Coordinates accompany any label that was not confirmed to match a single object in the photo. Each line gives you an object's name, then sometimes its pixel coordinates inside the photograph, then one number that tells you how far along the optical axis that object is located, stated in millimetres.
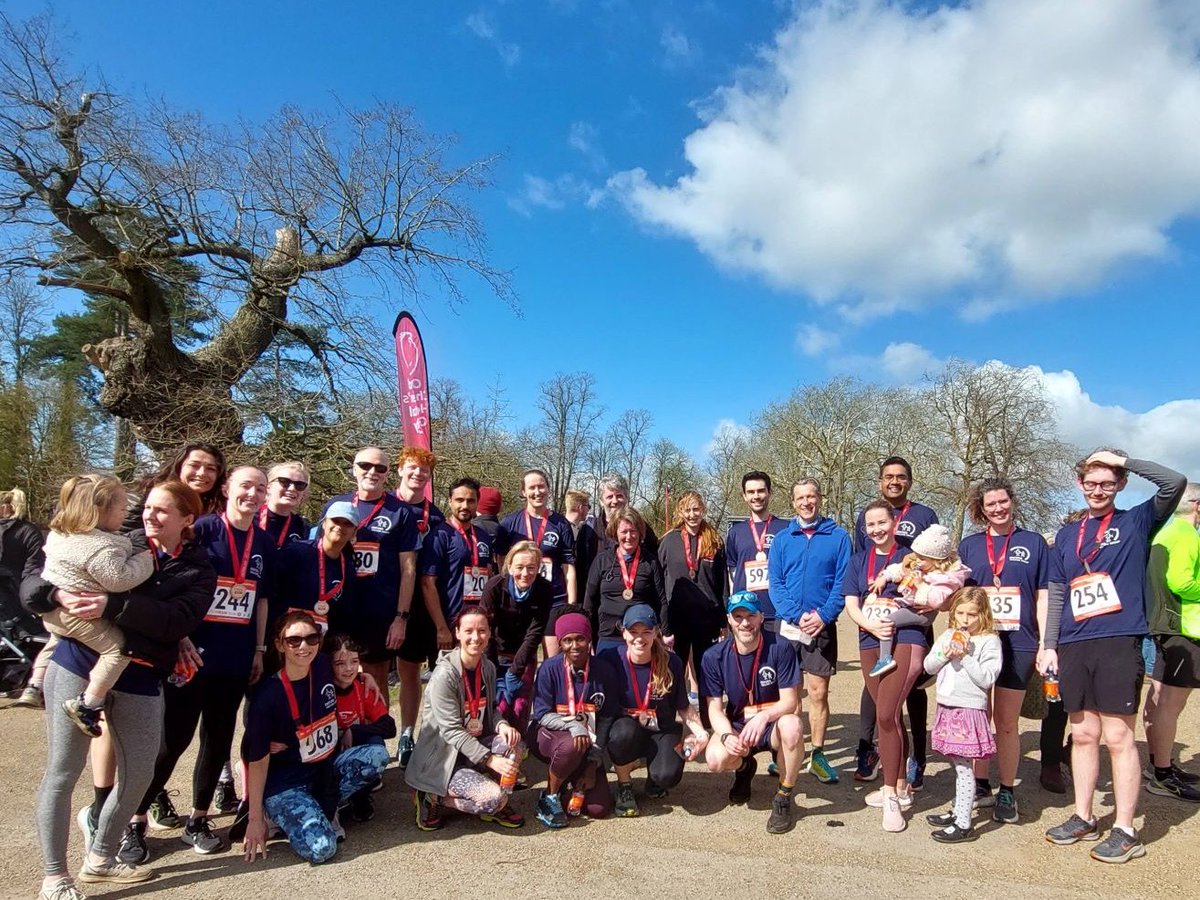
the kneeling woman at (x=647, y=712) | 4137
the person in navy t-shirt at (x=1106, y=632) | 3537
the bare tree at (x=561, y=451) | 38969
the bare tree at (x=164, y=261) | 10570
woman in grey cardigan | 3795
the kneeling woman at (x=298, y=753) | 3396
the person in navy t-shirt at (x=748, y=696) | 4039
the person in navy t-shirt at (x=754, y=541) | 5121
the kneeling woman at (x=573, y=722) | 3932
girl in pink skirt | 3732
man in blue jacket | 4609
